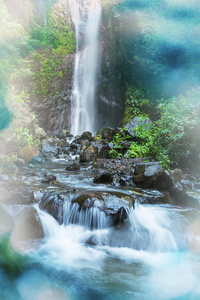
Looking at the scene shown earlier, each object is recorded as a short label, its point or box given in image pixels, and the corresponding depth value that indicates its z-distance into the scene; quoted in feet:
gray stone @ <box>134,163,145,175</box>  19.79
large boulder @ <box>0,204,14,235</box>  11.00
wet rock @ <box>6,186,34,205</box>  13.79
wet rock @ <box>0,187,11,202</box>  13.37
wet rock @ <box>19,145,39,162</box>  27.37
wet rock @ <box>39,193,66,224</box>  13.73
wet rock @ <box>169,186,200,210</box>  16.07
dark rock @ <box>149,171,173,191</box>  17.40
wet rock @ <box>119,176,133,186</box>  19.56
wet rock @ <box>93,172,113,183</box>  20.11
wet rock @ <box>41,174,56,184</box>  18.81
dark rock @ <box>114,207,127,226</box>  13.08
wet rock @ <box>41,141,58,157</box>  35.68
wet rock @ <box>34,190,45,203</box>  14.80
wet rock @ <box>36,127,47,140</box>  42.20
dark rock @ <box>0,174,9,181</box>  16.28
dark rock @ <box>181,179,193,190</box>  19.65
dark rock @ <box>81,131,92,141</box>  45.64
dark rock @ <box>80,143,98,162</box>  32.40
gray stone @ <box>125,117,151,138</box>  35.55
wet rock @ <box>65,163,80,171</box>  26.22
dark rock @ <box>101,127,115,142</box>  37.55
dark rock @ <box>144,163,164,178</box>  17.87
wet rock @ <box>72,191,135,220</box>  13.15
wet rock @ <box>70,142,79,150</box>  42.23
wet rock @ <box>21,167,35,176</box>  21.39
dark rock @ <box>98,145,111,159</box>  33.78
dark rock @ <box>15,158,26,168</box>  23.65
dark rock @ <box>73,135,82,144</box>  45.02
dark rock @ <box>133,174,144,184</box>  18.67
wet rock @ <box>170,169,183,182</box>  19.12
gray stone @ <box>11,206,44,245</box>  11.36
